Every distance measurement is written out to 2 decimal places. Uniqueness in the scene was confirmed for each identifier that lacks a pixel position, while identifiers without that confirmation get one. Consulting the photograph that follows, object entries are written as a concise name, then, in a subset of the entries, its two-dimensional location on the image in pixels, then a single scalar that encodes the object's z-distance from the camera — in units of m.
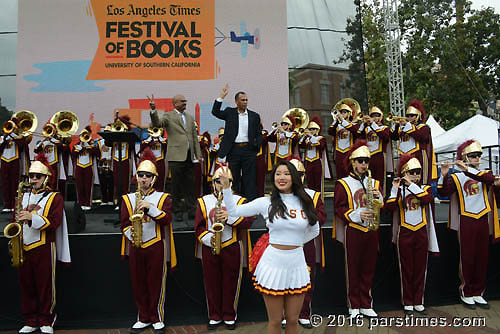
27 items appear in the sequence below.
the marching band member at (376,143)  6.98
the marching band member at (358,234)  4.43
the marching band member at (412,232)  4.58
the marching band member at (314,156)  7.52
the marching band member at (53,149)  7.20
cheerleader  2.86
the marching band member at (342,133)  6.91
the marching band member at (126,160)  7.67
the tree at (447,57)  19.05
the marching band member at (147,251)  4.25
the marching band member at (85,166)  7.97
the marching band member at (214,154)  8.23
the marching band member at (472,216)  4.78
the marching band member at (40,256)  4.21
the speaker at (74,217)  4.79
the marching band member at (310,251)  4.21
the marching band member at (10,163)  6.98
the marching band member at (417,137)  6.70
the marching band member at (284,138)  7.46
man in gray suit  5.71
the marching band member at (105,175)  8.44
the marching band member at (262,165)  7.74
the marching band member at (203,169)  8.42
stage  4.59
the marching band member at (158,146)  7.73
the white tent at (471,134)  13.78
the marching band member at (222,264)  4.33
